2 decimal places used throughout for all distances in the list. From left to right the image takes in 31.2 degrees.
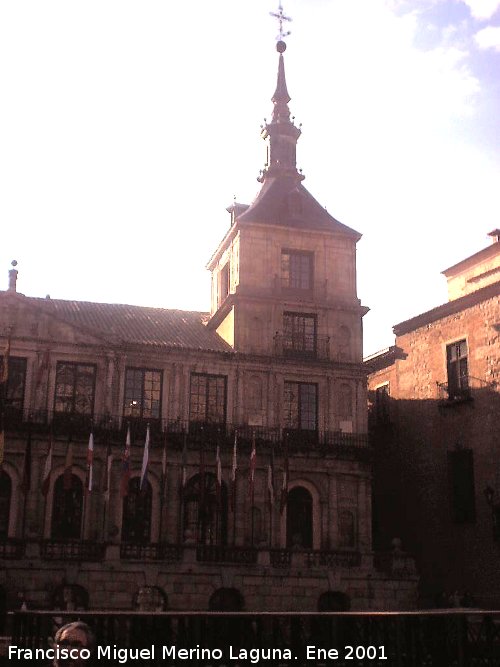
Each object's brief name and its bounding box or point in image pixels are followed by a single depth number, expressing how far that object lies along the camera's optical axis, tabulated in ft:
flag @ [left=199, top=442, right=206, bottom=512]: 114.48
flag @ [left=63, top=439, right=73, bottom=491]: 112.88
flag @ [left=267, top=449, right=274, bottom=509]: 121.80
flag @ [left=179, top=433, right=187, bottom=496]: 118.83
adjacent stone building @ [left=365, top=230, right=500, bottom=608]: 113.70
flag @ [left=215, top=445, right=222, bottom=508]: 116.78
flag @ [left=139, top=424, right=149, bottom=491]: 113.32
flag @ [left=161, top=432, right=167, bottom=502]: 120.06
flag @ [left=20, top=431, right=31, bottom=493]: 110.01
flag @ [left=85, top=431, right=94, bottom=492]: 112.63
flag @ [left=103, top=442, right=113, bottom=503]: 116.98
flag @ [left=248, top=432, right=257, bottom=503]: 117.29
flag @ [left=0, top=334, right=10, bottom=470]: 109.76
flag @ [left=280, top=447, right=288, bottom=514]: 117.50
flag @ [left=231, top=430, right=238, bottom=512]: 117.91
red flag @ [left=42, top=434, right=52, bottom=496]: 112.78
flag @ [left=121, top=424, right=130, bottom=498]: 111.45
